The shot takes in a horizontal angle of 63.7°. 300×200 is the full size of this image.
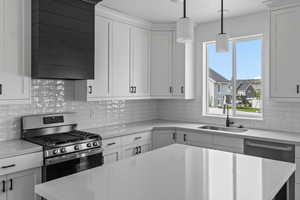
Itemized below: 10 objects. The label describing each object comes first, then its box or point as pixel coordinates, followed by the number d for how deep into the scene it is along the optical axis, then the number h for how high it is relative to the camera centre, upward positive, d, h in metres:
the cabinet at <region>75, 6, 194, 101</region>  3.25 +0.55
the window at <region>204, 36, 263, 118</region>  3.68 +0.31
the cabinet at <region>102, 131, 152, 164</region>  3.04 -0.65
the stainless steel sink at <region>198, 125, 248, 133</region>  3.48 -0.46
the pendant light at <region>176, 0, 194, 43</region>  1.63 +0.47
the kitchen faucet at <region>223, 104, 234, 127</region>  3.66 -0.35
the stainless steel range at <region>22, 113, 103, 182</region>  2.41 -0.48
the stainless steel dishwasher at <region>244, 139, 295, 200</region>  2.73 -0.62
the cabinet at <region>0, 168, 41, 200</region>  2.12 -0.79
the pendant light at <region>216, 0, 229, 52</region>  1.95 +0.45
